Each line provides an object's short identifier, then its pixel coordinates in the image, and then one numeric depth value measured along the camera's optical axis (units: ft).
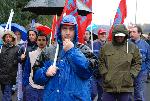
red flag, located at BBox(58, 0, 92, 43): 18.25
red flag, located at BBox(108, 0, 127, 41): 31.29
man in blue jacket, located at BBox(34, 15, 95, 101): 16.66
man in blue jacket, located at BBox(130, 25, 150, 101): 32.04
